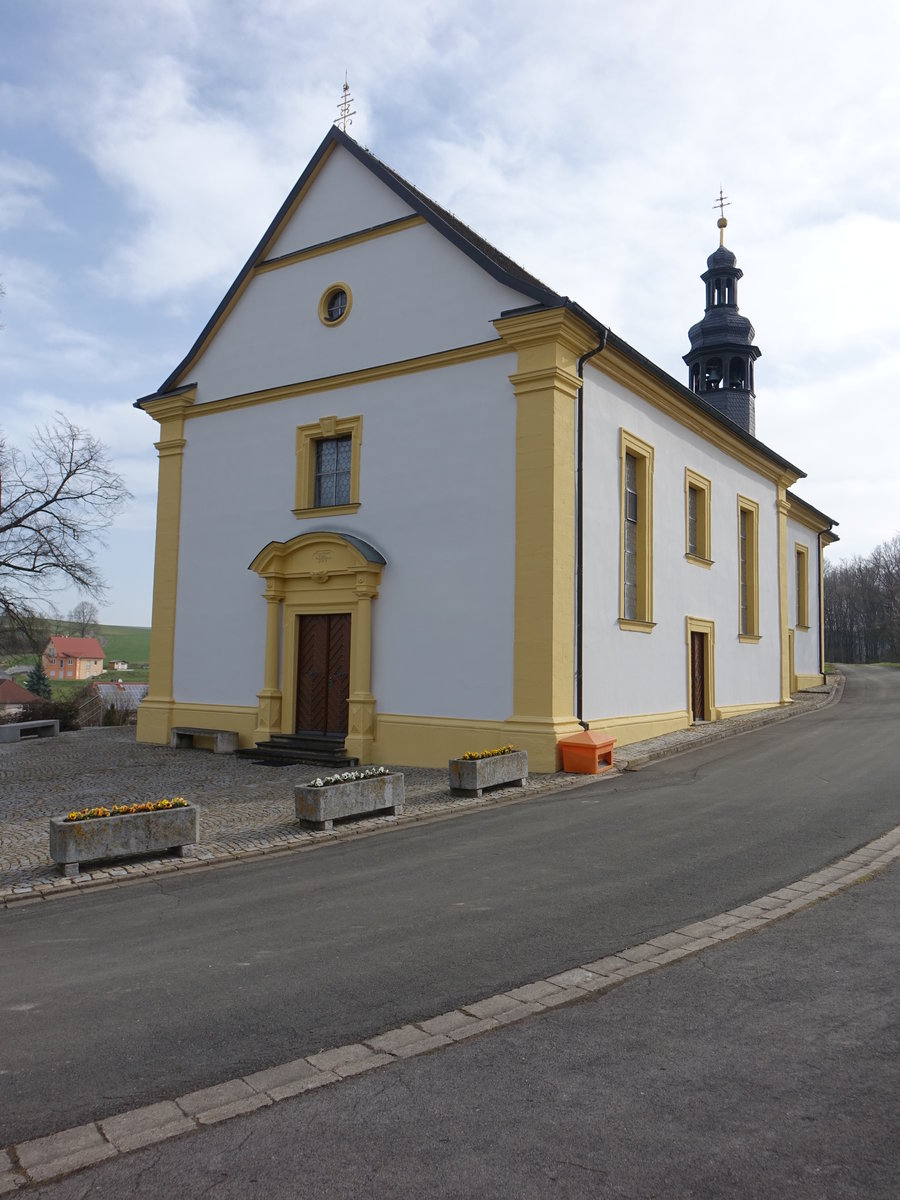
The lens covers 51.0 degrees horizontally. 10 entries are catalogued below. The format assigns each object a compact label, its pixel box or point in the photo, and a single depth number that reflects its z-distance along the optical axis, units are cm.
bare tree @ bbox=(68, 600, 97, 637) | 4172
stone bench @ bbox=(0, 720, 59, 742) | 2077
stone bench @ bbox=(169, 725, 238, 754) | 1781
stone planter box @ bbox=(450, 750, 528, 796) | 1201
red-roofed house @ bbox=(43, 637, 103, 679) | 9812
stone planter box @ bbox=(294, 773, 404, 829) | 1012
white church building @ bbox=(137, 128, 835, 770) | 1466
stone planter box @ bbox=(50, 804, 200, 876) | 837
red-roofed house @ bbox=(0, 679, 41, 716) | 6122
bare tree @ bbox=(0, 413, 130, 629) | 2941
